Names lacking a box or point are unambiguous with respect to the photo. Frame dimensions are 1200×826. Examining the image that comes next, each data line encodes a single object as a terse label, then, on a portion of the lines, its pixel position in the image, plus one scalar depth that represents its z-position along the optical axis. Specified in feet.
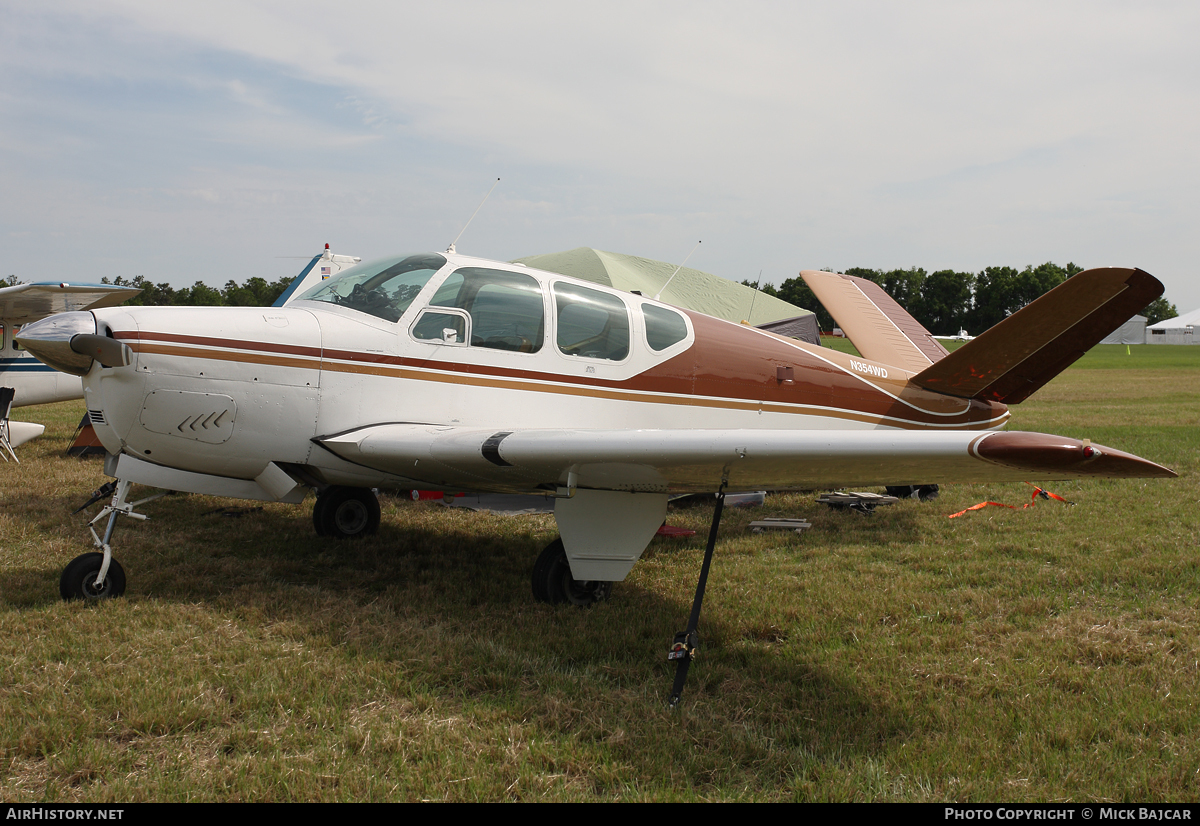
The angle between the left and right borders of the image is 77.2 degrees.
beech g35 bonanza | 12.56
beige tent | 66.85
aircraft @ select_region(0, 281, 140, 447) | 34.06
